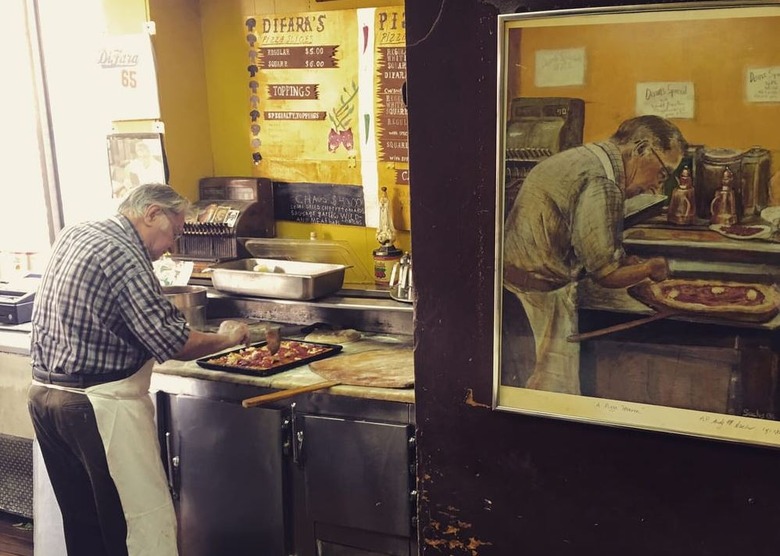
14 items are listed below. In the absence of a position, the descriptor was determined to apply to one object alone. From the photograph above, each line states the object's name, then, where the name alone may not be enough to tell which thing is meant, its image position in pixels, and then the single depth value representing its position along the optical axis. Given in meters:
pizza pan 2.94
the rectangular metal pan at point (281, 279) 3.43
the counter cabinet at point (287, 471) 2.74
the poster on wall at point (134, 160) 3.83
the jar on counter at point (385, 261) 3.58
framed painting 1.51
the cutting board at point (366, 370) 2.72
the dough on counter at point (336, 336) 3.38
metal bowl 3.50
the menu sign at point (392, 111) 3.53
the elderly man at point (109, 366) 2.62
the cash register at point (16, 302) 3.78
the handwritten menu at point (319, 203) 3.77
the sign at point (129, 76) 3.74
